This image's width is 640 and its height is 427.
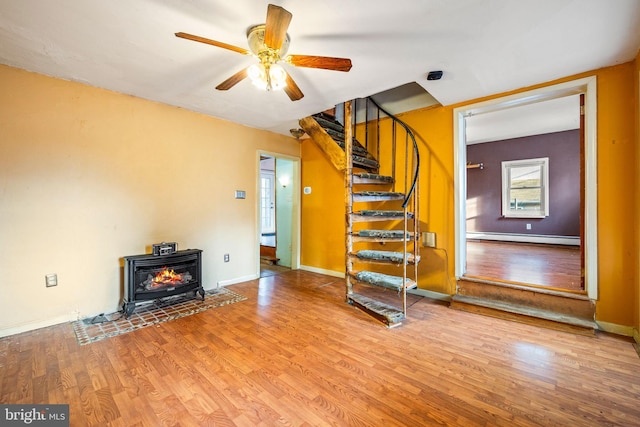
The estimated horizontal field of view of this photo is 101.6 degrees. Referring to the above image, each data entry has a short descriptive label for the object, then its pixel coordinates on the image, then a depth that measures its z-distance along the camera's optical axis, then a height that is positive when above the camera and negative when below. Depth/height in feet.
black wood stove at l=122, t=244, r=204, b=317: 9.23 -2.34
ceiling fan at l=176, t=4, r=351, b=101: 5.44 +3.62
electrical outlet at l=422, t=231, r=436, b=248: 11.18 -1.16
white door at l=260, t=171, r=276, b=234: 27.71 +1.16
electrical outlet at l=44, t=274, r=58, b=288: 8.35 -2.13
